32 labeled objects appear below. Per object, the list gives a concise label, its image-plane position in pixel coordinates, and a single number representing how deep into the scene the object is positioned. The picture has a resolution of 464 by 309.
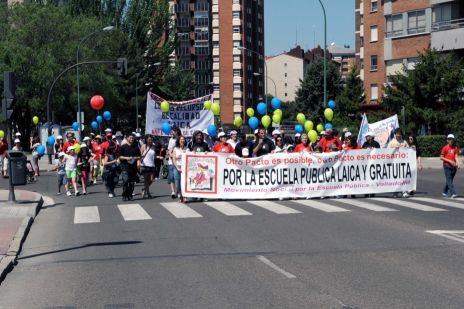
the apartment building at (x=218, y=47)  122.75
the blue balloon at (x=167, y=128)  30.92
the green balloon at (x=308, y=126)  32.03
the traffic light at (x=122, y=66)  46.31
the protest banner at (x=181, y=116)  32.06
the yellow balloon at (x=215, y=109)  32.56
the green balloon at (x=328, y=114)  35.19
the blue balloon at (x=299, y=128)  34.03
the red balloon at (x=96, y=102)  40.64
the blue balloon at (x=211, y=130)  30.36
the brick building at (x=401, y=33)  52.97
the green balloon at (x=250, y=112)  34.13
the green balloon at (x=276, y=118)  33.77
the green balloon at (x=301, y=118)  32.09
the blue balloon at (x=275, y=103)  34.59
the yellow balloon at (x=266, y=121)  33.97
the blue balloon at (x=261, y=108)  34.00
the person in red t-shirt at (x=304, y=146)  21.17
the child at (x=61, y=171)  23.17
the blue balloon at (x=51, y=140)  36.30
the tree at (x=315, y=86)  72.69
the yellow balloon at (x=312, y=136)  28.94
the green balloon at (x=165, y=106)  31.48
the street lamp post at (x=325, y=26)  42.53
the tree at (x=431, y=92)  44.81
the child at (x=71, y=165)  22.55
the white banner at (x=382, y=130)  29.94
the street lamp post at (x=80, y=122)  47.08
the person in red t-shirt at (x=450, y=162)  20.36
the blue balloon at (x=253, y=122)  32.84
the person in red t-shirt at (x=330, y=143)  21.48
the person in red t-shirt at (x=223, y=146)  20.50
